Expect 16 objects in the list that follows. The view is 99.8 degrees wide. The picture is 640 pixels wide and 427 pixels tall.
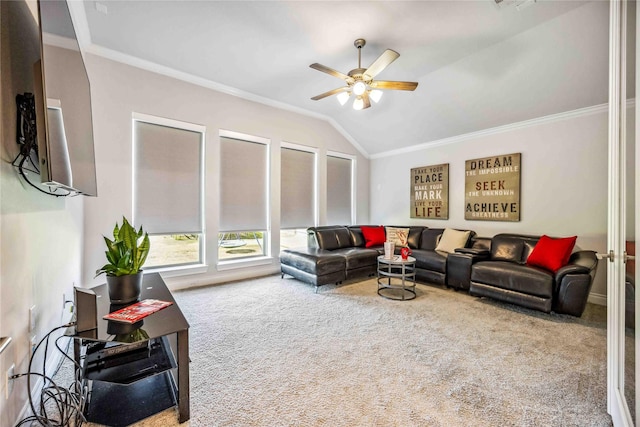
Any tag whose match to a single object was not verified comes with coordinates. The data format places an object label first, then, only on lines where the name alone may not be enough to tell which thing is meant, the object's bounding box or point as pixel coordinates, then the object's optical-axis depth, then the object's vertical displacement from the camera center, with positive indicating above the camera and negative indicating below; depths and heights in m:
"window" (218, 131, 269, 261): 4.39 +0.29
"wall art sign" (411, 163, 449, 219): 5.15 +0.42
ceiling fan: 2.73 +1.44
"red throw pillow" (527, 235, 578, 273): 3.15 -0.49
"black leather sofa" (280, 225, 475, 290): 3.94 -0.69
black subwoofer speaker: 1.40 -0.52
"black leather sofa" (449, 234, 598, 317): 2.83 -0.74
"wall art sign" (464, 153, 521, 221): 4.25 +0.41
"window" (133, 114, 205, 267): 3.67 +0.36
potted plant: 1.77 -0.36
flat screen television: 1.26 +0.63
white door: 1.27 -0.03
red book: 1.50 -0.59
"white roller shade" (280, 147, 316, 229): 5.11 +0.47
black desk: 1.43 -0.90
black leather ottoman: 3.84 -0.79
